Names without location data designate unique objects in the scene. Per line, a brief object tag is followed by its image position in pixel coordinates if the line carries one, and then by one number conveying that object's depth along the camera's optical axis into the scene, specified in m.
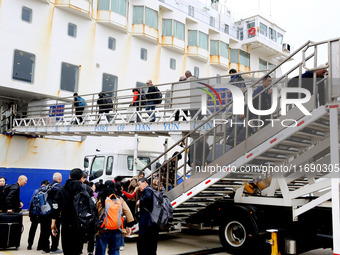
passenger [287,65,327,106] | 6.49
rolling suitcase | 7.83
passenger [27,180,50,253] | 8.00
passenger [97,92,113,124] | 14.75
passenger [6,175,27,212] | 8.15
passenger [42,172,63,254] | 7.57
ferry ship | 17.36
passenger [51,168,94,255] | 5.78
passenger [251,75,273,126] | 7.18
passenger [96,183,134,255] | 6.18
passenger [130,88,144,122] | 12.74
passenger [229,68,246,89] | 10.21
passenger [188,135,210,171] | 9.46
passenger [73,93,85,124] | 15.39
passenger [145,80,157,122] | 13.14
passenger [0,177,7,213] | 8.23
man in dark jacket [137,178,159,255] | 6.11
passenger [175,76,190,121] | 11.42
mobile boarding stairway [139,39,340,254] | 6.11
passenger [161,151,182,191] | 9.82
